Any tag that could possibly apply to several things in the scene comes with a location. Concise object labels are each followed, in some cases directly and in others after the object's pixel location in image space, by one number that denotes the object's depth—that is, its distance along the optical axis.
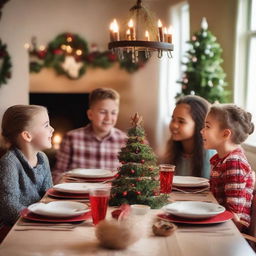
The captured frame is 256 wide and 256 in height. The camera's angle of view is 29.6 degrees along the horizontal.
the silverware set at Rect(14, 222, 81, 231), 1.68
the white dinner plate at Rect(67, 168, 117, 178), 2.71
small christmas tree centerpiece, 2.02
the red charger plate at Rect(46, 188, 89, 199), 2.23
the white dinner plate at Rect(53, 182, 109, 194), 2.24
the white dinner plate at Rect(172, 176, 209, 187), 2.52
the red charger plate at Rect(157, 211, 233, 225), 1.76
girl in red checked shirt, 2.26
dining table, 1.46
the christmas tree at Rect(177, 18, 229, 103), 4.86
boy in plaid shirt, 3.75
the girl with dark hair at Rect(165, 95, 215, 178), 3.15
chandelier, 2.35
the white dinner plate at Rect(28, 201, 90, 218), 1.77
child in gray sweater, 2.39
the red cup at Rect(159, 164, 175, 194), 2.25
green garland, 7.13
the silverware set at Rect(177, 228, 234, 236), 1.67
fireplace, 7.36
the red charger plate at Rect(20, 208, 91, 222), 1.77
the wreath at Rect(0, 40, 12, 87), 6.21
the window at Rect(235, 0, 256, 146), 4.78
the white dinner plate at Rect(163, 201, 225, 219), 1.77
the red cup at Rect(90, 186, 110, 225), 1.70
